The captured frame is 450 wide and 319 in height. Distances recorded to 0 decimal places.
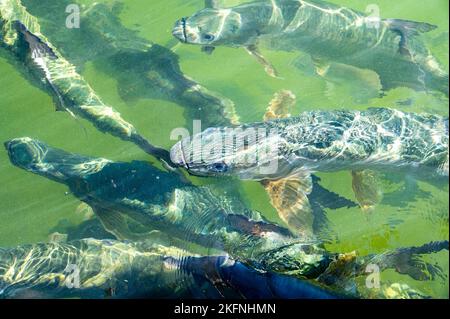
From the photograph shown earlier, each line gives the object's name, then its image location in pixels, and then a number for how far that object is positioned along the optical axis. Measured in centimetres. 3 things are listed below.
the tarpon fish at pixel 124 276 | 457
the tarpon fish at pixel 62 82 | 546
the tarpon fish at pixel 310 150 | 505
